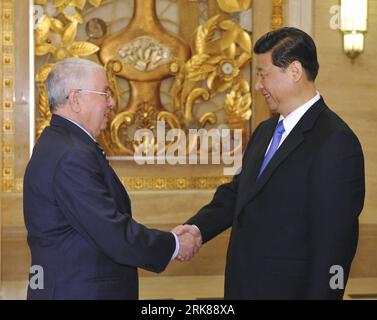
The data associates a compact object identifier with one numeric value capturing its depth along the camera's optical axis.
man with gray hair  2.46
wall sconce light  5.46
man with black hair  2.40
